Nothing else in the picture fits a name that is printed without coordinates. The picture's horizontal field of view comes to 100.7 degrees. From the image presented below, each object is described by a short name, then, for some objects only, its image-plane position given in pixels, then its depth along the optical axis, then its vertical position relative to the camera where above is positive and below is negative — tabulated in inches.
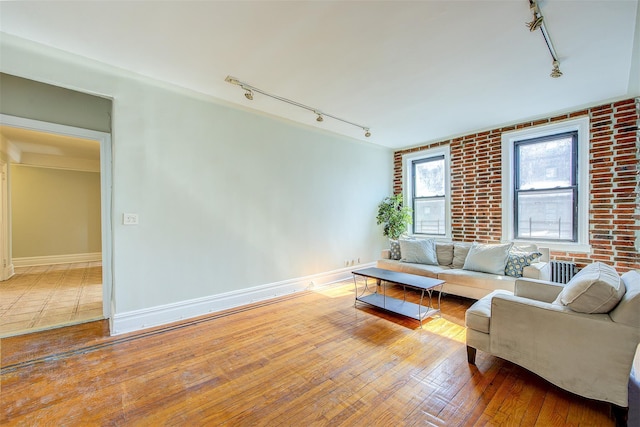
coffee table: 116.6 -45.5
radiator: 138.8 -31.9
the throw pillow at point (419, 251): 167.6 -26.1
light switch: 105.3 -3.7
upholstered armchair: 60.4 -31.7
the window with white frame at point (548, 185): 137.9 +14.7
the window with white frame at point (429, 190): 195.2 +15.8
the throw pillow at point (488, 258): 138.5 -25.7
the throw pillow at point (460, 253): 160.2 -26.4
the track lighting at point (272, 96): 110.5 +53.5
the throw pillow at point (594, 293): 63.2 -20.1
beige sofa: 128.3 -33.8
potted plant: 204.1 -4.4
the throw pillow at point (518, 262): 130.5 -25.5
